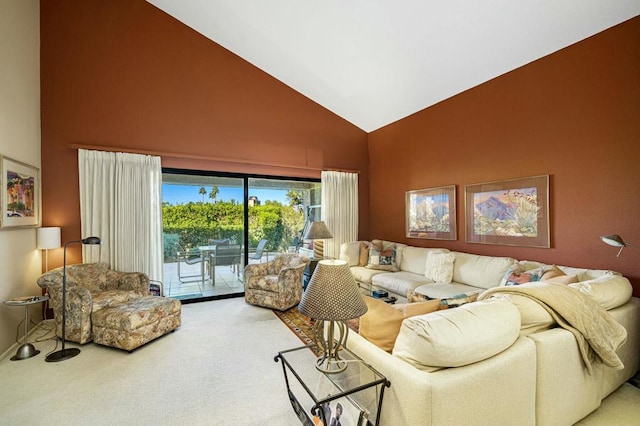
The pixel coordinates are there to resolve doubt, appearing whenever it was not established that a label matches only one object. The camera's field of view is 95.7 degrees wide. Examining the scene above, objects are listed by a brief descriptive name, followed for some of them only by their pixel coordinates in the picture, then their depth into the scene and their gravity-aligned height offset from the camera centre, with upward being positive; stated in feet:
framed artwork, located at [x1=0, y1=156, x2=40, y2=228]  9.95 +0.84
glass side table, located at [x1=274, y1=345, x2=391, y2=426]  4.57 -2.97
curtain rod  13.22 +3.03
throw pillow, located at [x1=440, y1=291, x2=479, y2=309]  5.95 -1.89
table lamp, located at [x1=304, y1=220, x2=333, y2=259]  16.14 -1.09
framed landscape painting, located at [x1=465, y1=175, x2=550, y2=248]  11.09 -0.08
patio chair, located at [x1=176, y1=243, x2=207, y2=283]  15.65 -2.43
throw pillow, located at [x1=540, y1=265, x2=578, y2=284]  8.29 -2.03
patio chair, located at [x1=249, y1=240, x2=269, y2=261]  17.17 -2.36
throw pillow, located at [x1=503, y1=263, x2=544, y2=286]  9.78 -2.27
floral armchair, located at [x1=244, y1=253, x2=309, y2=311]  14.03 -3.54
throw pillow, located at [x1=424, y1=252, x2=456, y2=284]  12.97 -2.58
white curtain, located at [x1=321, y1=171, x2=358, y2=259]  18.85 +0.28
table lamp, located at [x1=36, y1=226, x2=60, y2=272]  11.66 -0.89
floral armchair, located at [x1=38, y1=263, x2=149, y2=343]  10.21 -3.02
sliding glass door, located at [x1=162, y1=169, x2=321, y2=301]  15.53 -0.79
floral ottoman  9.91 -3.85
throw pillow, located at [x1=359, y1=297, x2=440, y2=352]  5.44 -2.05
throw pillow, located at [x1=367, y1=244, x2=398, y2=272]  15.89 -2.63
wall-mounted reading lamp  7.81 -0.86
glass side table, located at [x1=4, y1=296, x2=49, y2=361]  9.32 -4.30
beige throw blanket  5.80 -2.26
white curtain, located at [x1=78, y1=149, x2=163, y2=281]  13.11 +0.28
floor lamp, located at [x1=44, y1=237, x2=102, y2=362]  9.50 -4.36
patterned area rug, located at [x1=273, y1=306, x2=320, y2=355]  11.04 -4.74
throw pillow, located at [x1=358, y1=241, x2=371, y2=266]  17.12 -2.57
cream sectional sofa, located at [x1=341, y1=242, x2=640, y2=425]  4.26 -2.55
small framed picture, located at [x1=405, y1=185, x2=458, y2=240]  14.60 -0.11
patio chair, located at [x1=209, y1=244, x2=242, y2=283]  16.48 -2.51
